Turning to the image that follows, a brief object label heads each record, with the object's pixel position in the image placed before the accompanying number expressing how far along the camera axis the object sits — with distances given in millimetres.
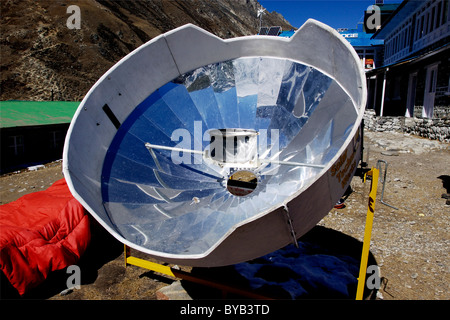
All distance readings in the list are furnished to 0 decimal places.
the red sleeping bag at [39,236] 4215
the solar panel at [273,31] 21797
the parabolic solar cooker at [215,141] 2234
